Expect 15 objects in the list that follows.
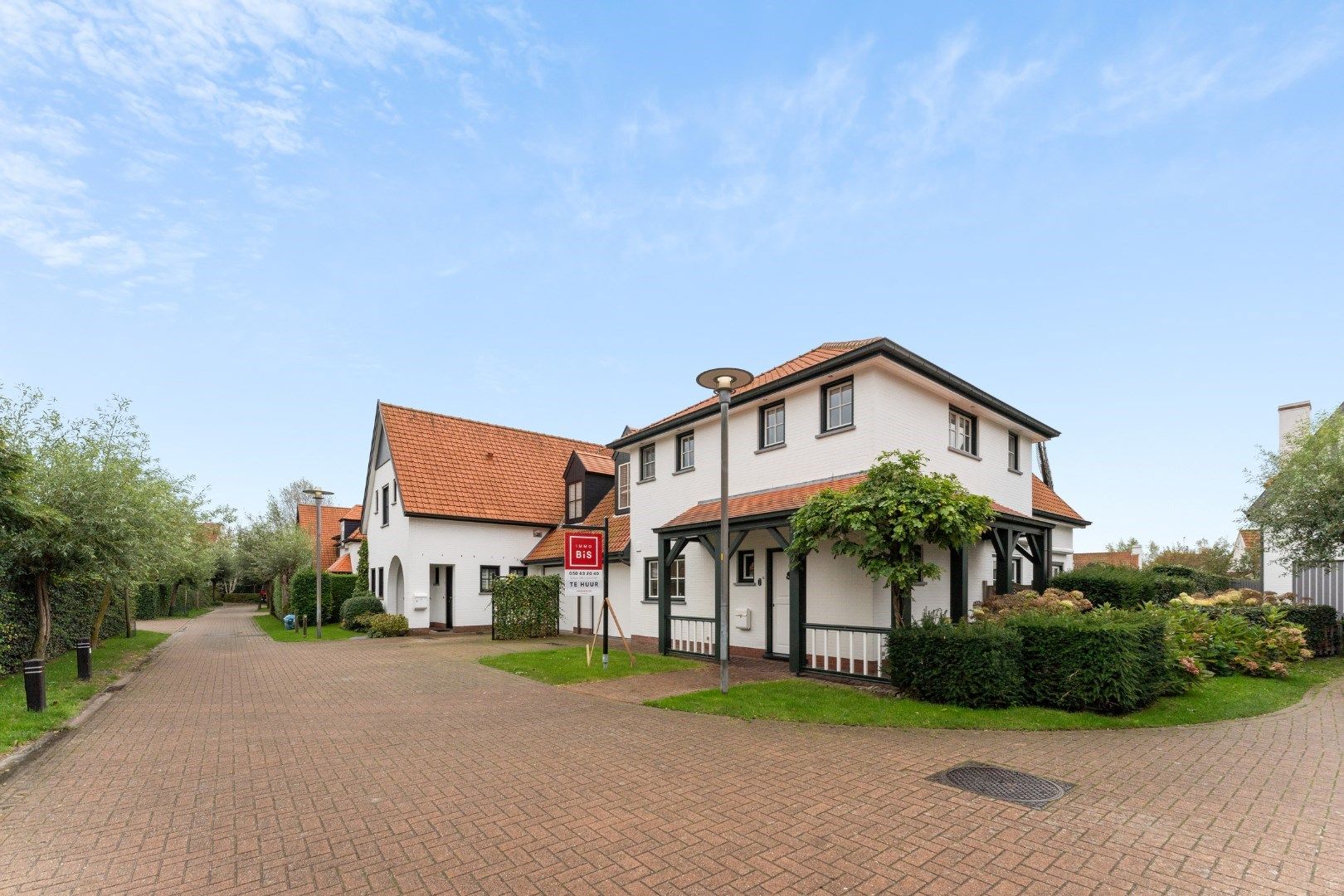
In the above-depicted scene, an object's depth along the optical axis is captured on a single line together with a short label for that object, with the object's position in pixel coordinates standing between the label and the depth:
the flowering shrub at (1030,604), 11.20
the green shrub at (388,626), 22.48
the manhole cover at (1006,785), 5.73
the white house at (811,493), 12.35
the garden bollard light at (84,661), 12.42
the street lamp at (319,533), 21.30
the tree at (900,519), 9.93
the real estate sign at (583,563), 13.11
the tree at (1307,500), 15.32
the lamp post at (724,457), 10.05
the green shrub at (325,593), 26.89
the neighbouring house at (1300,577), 17.64
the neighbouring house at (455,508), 23.97
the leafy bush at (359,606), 25.56
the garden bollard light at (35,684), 9.30
